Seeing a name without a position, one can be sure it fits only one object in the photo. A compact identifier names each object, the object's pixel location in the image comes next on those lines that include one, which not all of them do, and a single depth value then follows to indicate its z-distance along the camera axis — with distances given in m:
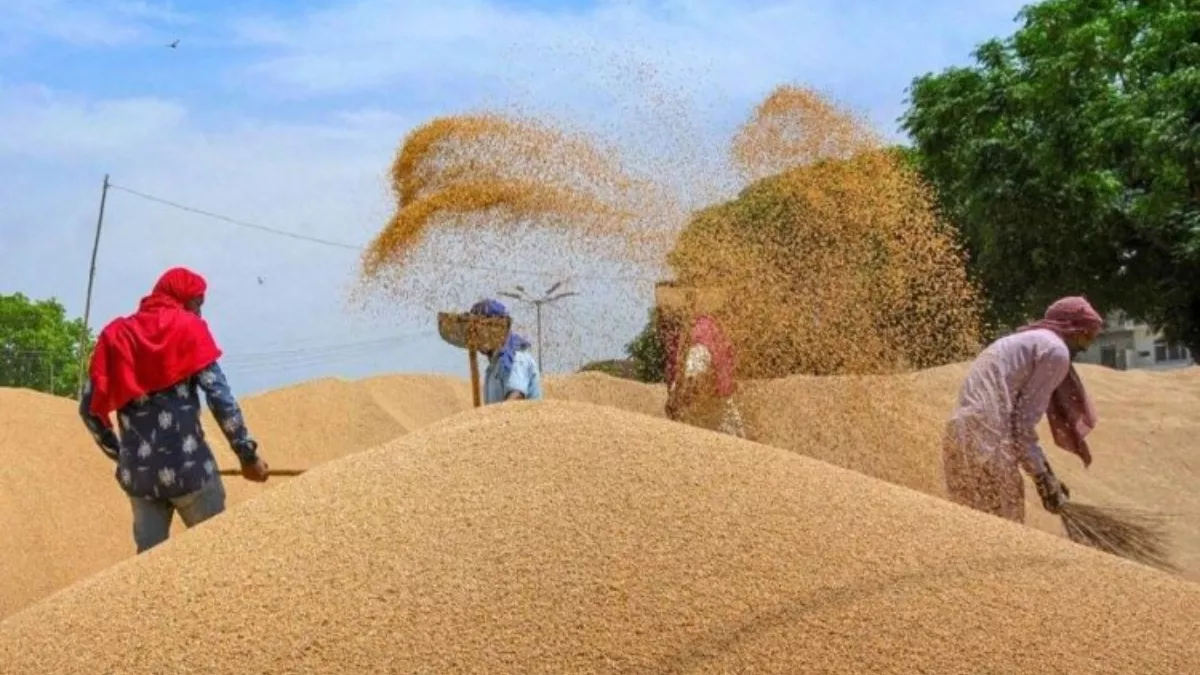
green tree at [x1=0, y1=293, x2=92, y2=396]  40.97
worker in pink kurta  5.22
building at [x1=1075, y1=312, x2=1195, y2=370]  47.50
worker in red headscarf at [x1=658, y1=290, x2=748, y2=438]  6.36
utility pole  24.16
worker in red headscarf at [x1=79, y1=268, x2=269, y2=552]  4.93
